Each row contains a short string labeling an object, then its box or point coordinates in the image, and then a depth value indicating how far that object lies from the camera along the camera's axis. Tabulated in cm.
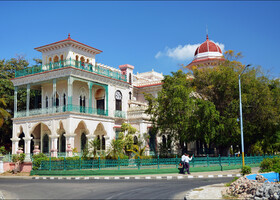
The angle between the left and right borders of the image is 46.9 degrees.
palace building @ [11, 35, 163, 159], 2961
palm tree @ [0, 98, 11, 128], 3120
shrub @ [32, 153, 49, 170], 2432
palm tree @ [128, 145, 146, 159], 2798
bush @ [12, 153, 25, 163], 2597
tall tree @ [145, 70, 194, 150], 2753
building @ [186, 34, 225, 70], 4178
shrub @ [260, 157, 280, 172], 1443
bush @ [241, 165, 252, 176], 1576
